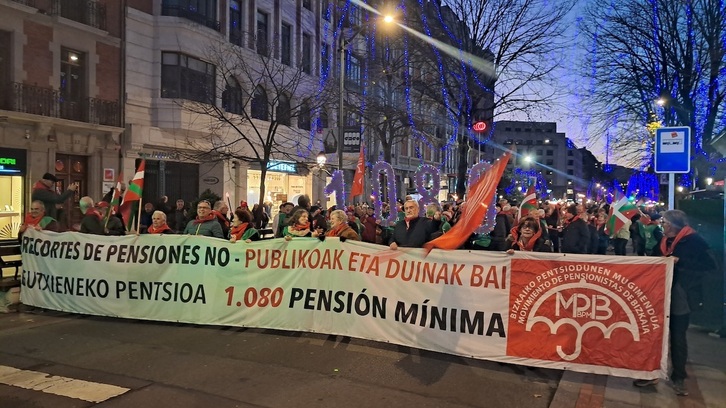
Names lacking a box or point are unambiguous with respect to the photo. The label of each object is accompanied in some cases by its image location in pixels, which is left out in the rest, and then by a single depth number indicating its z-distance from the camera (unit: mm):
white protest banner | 5320
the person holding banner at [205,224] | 7898
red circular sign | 17619
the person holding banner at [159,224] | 8047
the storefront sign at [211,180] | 23844
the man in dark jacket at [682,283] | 5059
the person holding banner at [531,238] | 6895
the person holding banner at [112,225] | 9131
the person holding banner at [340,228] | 7016
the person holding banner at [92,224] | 8742
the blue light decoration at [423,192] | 11069
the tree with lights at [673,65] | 18245
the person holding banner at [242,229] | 7645
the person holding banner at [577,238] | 8992
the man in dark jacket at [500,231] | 10172
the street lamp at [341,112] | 17766
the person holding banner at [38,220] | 8497
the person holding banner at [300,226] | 7484
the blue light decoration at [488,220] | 9542
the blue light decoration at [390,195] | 11974
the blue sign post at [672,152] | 7488
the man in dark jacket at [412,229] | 6703
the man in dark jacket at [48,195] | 9906
